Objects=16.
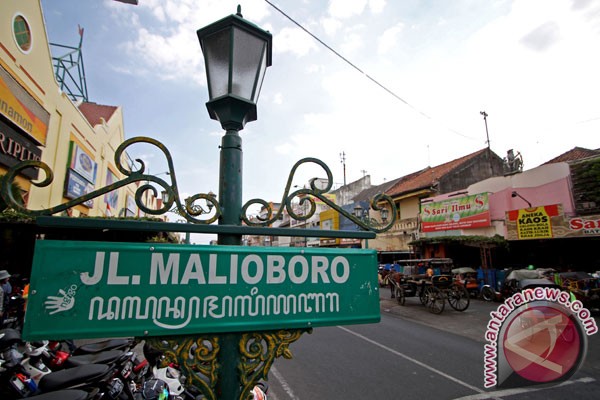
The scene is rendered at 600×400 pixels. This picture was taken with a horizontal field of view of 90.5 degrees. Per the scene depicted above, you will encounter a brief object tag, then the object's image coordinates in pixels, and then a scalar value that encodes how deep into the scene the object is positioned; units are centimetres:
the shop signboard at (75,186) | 1016
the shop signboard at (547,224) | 1077
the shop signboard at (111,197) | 1446
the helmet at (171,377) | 358
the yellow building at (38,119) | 698
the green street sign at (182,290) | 113
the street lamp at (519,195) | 1317
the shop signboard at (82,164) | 1044
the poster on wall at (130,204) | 1853
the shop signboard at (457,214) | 1494
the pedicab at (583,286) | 928
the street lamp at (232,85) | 151
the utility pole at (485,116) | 2108
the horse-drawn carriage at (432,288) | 1080
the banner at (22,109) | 678
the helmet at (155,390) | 328
